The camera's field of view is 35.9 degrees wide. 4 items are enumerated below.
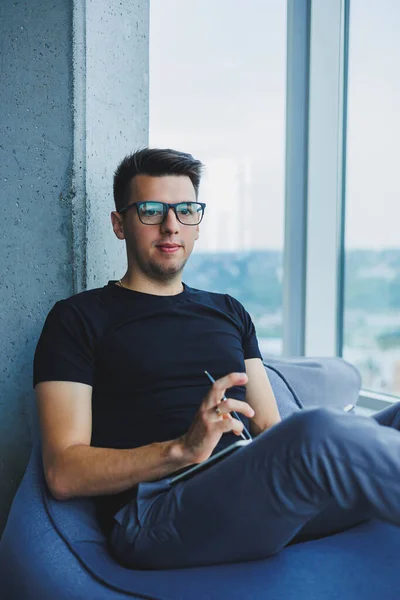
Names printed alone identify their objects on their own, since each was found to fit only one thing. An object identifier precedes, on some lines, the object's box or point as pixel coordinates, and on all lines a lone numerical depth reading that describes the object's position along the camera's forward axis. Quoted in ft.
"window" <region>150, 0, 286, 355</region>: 11.55
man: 3.45
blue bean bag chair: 3.65
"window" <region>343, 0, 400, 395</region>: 9.23
